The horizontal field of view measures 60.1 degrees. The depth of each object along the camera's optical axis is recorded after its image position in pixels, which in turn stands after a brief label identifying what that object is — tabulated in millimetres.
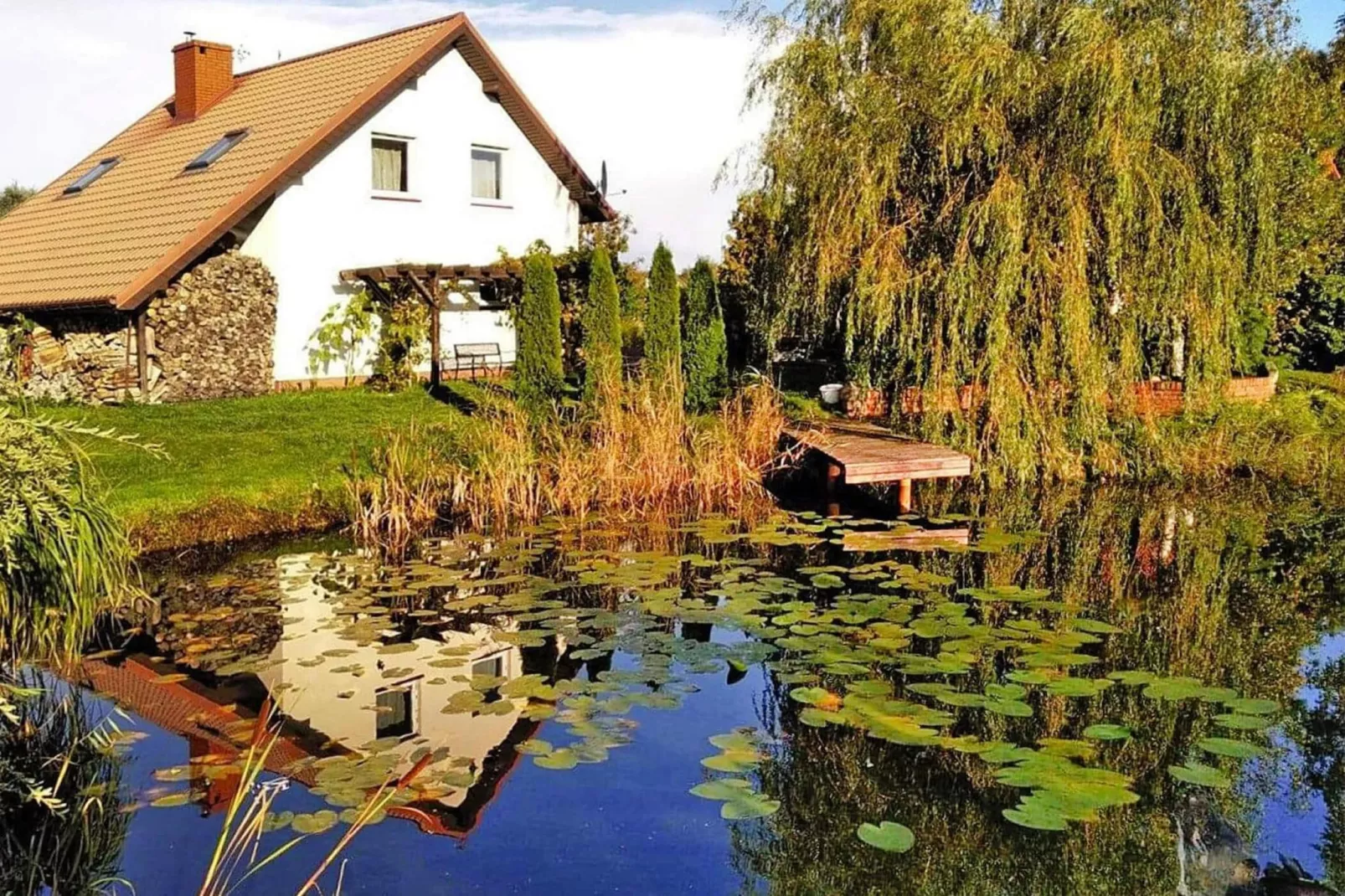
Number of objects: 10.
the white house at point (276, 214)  15461
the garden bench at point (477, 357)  18297
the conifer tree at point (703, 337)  15992
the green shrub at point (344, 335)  17047
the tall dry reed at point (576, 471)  10281
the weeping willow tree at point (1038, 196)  11188
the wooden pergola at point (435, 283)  16797
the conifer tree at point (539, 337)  15117
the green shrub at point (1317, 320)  17500
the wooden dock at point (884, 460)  10242
